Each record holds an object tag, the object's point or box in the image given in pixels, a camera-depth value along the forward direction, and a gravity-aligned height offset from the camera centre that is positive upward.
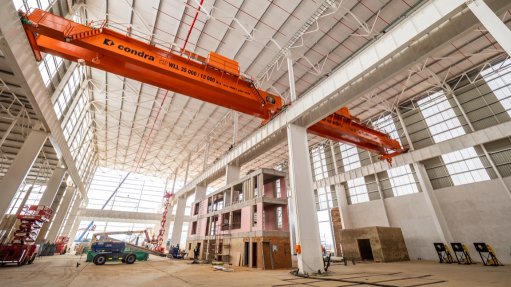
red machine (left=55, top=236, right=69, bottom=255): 27.57 +0.86
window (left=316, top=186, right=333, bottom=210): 26.91 +6.11
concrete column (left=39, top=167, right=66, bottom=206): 18.45 +5.02
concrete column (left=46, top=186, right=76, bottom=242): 25.39 +3.84
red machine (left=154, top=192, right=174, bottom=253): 29.21 +2.61
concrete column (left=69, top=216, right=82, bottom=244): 36.31 +3.48
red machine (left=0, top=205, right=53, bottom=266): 11.97 +0.49
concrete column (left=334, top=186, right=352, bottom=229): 24.09 +4.87
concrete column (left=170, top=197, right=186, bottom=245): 29.66 +3.89
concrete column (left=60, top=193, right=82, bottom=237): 33.28 +4.82
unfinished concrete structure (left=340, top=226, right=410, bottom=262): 17.75 +0.71
